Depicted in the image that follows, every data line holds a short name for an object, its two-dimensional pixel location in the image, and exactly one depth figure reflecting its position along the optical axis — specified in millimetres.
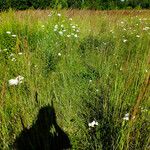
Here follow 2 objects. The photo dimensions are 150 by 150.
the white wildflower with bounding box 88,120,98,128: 1232
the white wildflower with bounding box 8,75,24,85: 1233
